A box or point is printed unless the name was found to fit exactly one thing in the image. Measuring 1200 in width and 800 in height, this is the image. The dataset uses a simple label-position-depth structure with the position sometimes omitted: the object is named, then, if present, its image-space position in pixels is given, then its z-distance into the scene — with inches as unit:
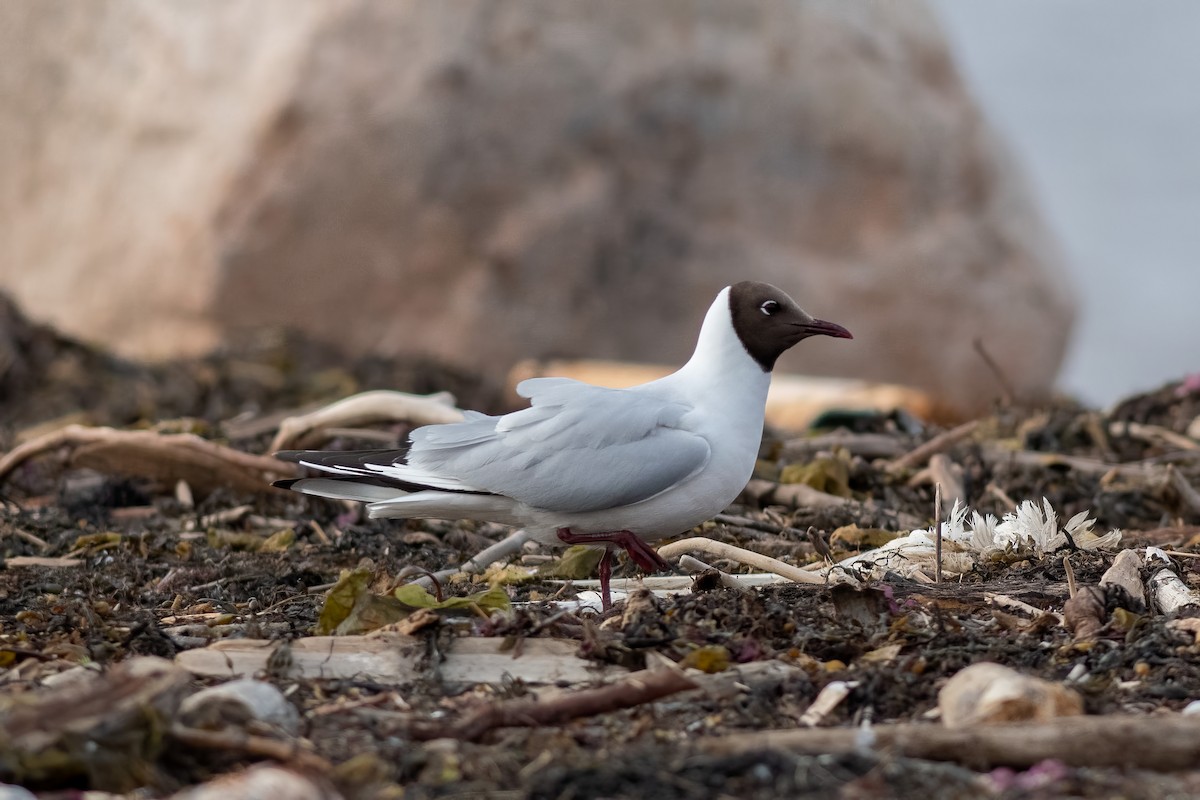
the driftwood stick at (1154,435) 505.7
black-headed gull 296.8
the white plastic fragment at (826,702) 218.1
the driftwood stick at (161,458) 438.3
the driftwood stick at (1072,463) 454.0
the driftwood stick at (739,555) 297.9
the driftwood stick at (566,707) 204.4
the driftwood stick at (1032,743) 186.9
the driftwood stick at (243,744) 187.0
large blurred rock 911.0
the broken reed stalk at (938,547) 293.1
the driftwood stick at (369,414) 475.8
